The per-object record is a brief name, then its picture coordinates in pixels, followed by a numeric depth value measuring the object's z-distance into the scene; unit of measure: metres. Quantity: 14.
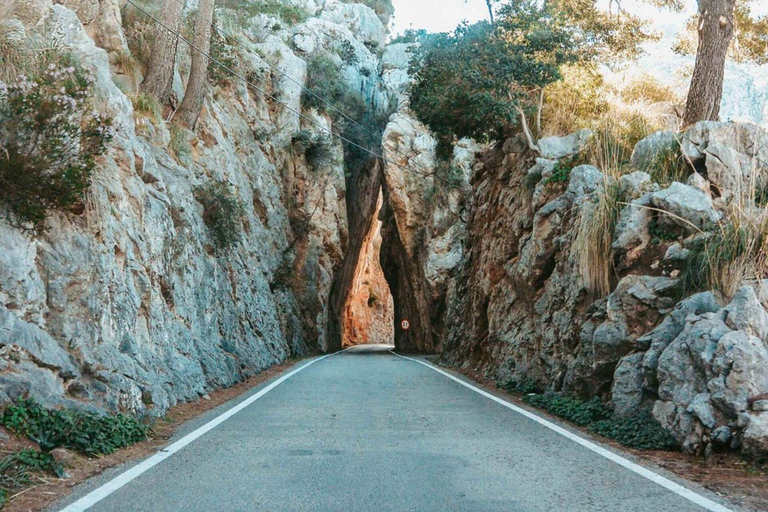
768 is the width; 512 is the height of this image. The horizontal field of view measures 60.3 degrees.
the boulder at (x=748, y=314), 6.87
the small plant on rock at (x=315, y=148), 31.64
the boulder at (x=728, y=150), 10.57
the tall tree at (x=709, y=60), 13.31
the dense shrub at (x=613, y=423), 7.02
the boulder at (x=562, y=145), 14.54
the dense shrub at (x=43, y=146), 7.50
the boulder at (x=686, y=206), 9.39
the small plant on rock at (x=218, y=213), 16.61
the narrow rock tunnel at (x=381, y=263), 40.44
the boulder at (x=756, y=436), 5.86
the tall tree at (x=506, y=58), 16.98
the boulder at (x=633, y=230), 9.96
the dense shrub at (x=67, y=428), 5.87
